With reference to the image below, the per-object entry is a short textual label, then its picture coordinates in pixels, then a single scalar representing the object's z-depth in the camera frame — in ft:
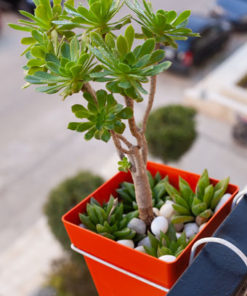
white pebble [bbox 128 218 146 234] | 2.71
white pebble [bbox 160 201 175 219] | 2.76
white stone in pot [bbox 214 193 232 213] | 2.62
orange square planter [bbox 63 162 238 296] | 2.13
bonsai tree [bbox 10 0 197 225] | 2.01
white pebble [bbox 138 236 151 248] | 2.64
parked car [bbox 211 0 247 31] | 22.63
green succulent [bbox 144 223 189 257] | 2.35
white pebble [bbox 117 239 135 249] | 2.53
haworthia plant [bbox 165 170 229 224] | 2.64
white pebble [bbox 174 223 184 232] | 2.76
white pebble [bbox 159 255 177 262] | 2.21
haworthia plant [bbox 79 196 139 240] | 2.59
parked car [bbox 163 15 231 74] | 18.99
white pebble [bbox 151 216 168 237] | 2.61
